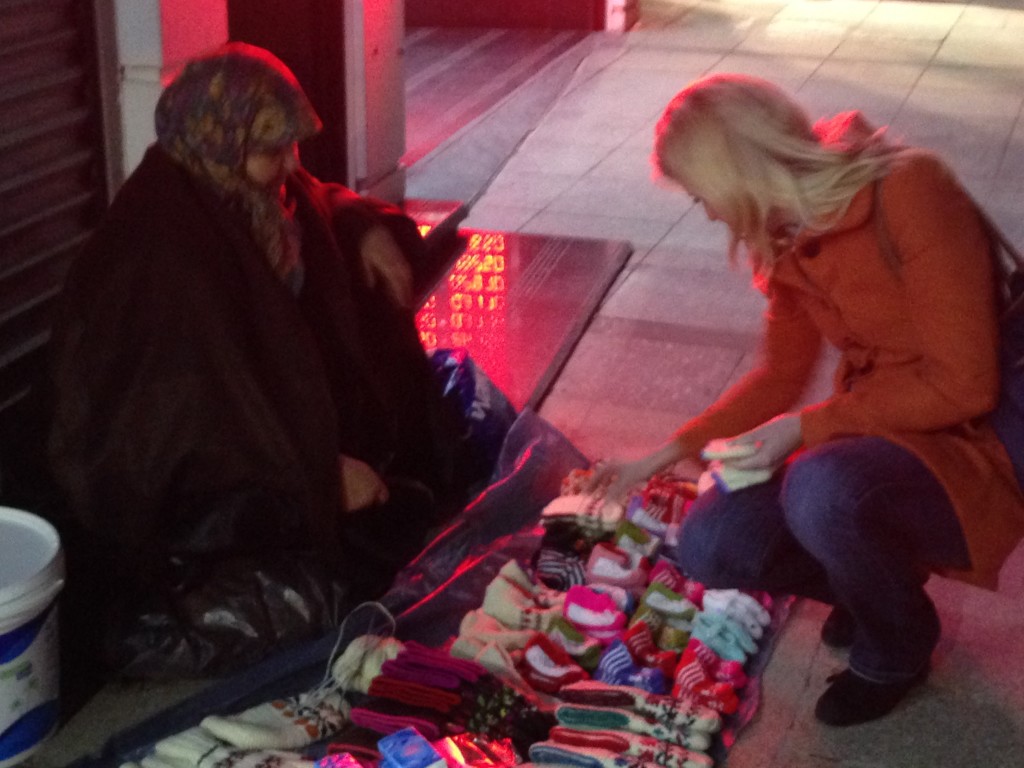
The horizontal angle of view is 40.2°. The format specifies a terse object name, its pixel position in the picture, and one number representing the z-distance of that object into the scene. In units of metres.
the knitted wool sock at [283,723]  2.71
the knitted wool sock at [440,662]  2.87
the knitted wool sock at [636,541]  3.43
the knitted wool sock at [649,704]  2.77
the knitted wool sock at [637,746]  2.67
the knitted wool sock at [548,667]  2.96
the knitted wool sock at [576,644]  3.06
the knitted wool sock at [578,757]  2.64
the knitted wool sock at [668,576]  3.29
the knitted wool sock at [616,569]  3.31
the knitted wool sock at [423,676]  2.85
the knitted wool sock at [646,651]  3.01
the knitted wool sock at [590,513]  3.50
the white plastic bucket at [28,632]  2.58
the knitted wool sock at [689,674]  2.91
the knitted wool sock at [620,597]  3.22
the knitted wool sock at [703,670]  2.93
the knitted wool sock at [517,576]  3.32
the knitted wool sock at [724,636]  3.05
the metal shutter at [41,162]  3.76
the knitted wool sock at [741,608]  3.13
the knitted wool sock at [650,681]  2.91
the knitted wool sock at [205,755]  2.63
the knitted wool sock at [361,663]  2.93
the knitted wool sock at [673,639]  3.10
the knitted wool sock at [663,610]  3.16
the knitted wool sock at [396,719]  2.74
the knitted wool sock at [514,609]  3.17
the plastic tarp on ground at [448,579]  2.90
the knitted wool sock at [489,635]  3.06
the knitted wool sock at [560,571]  3.38
